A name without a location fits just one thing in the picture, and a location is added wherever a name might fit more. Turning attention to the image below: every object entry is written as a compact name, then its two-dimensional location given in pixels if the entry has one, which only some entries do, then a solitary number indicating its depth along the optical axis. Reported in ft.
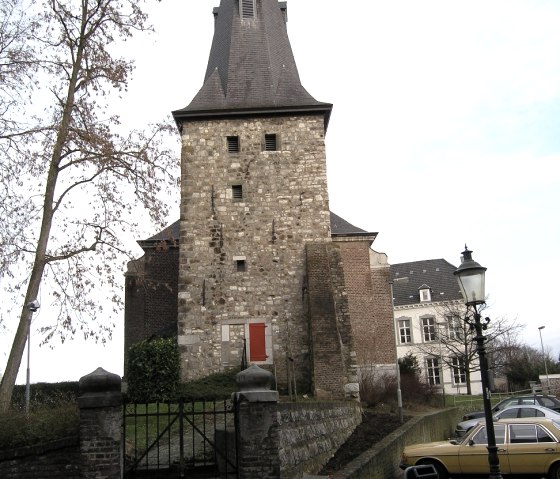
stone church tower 67.31
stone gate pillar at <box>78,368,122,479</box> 25.59
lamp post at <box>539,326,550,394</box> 120.24
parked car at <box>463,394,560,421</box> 64.18
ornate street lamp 29.55
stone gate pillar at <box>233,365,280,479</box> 26.89
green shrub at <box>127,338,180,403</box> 63.05
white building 155.74
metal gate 27.30
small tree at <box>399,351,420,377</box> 95.64
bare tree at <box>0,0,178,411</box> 45.62
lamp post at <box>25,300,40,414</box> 44.58
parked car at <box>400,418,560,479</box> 39.40
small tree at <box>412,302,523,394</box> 135.16
